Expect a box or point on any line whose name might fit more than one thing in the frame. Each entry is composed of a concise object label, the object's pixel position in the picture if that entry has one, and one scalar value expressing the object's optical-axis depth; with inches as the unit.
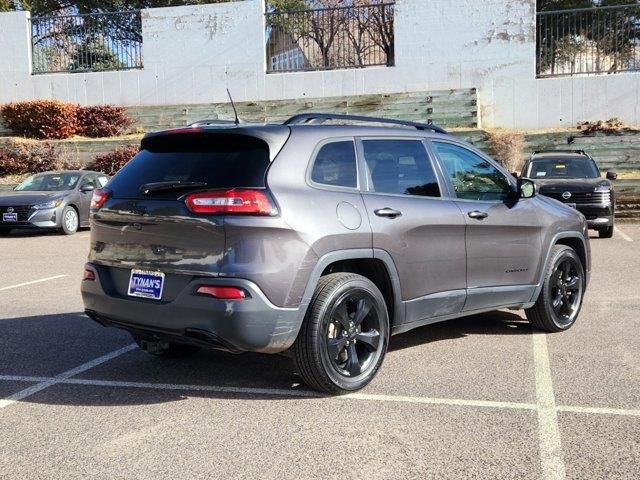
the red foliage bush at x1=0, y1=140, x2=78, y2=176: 928.3
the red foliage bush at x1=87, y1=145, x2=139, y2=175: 893.8
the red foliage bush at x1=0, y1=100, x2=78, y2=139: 992.9
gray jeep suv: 174.7
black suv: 546.9
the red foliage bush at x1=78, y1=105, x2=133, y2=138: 990.2
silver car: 623.8
